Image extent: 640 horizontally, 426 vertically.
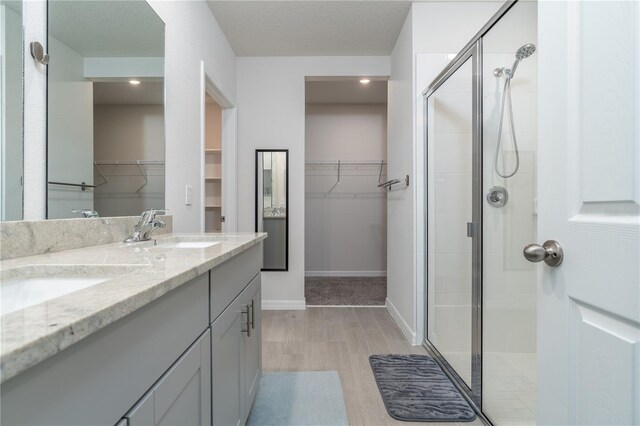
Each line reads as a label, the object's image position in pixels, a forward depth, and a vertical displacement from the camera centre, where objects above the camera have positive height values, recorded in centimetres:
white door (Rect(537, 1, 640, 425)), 59 +1
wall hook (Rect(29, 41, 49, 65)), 97 +49
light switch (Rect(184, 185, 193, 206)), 202 +10
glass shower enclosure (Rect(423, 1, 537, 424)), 143 -2
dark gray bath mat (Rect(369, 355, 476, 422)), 153 -97
